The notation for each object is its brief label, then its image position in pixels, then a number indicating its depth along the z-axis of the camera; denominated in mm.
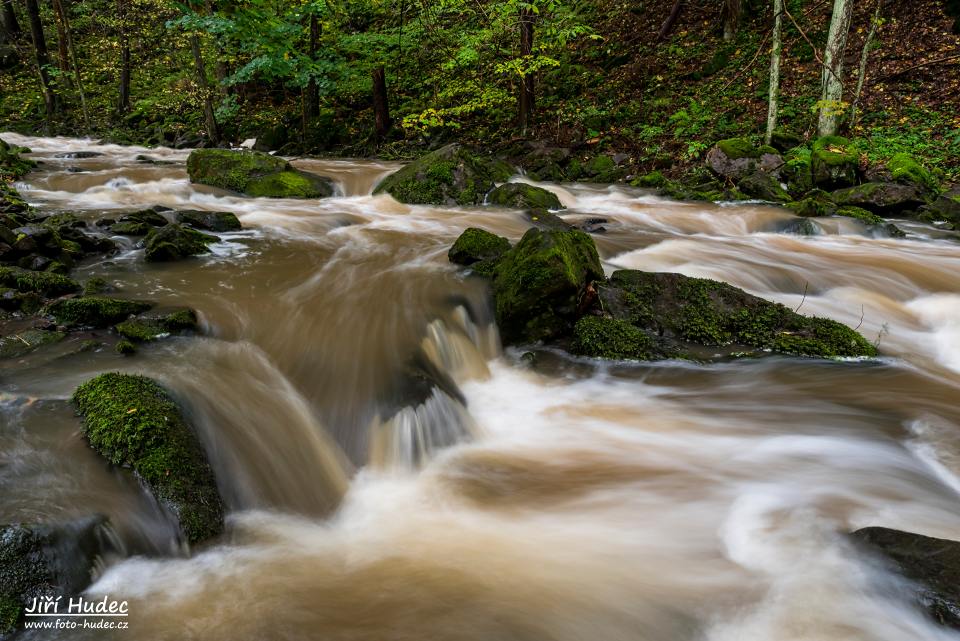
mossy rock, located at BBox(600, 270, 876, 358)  5316
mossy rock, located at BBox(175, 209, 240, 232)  7918
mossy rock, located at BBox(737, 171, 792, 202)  10430
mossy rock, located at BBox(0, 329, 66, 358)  3966
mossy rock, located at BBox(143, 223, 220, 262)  6395
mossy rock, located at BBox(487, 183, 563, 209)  10234
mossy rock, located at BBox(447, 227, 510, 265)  6719
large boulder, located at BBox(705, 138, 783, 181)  11273
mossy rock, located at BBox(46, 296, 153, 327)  4438
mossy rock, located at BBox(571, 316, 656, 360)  5328
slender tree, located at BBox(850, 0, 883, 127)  11594
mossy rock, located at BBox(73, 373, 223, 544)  2883
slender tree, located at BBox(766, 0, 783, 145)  10916
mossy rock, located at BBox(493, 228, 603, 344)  5398
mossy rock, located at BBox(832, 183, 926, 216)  9684
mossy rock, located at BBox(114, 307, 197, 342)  4371
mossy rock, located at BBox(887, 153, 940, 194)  9961
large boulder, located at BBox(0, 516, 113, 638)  2244
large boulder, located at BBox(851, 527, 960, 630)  2293
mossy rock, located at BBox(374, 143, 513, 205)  10781
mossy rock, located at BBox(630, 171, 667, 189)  12062
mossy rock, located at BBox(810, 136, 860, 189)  10266
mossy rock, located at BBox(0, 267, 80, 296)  4738
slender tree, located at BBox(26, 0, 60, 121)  19495
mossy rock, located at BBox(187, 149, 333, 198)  10656
